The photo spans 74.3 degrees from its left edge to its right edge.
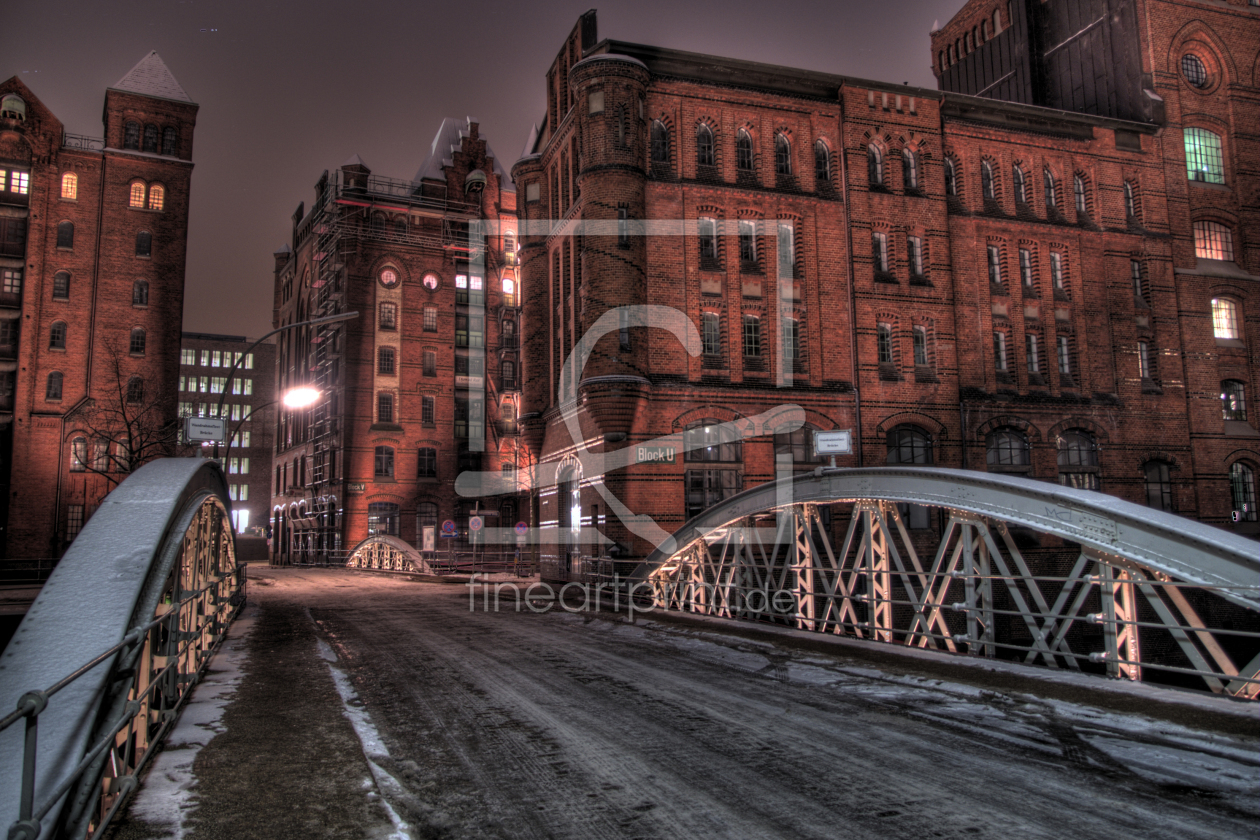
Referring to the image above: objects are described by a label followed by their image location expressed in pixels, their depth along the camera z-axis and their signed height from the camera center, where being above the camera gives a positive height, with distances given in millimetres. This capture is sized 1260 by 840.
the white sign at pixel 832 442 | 12695 +1154
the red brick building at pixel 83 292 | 39531 +11821
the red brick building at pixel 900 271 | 24812 +8229
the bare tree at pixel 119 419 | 39594 +5160
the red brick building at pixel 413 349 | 45844 +9870
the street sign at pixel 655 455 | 23859 +1851
